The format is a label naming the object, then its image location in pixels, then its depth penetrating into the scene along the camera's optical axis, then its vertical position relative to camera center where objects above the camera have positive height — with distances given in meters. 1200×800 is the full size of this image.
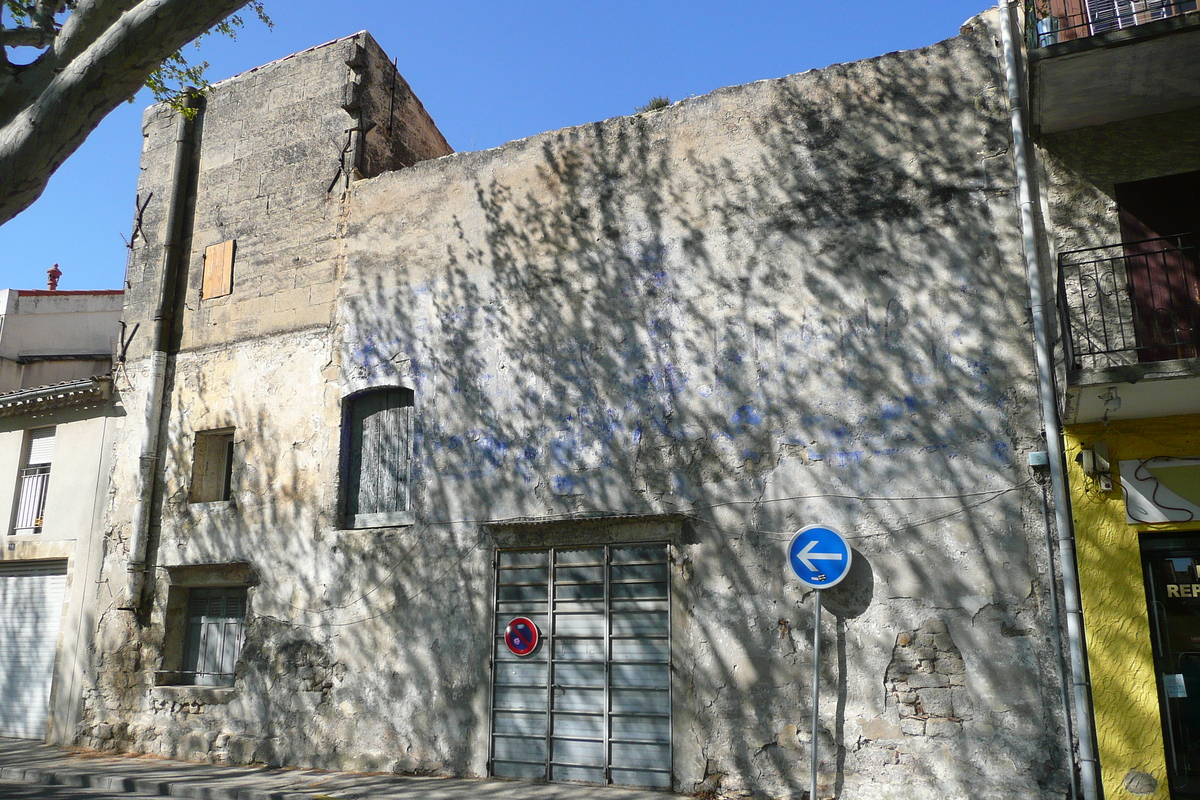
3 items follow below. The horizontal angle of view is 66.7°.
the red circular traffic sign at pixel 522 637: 9.28 -0.15
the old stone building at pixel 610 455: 7.95 +1.71
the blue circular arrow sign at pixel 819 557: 7.84 +0.56
